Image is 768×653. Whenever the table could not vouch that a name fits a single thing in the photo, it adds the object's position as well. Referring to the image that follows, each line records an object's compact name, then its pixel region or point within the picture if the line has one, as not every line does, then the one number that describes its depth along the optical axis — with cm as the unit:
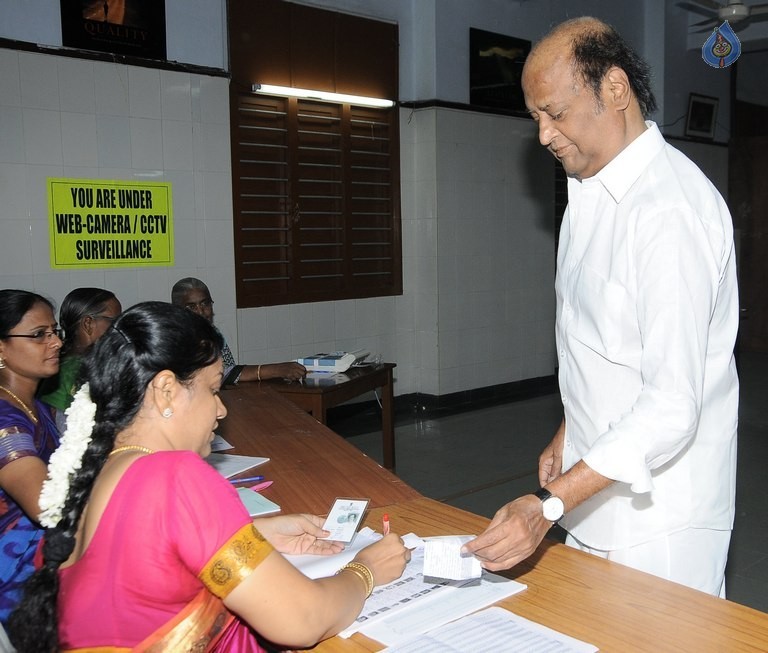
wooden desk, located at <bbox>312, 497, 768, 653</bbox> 125
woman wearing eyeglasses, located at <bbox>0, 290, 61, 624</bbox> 194
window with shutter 548
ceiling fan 616
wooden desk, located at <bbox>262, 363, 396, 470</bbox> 403
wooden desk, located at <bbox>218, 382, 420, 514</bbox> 206
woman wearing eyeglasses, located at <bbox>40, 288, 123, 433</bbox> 335
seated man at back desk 421
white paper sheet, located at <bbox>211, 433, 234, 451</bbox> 265
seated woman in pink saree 117
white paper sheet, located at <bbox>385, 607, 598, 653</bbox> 123
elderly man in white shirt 137
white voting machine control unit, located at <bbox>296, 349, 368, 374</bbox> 455
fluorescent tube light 545
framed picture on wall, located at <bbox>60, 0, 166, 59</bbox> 450
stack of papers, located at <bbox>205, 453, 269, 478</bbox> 231
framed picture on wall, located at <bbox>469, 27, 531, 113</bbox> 656
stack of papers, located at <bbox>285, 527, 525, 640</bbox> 132
